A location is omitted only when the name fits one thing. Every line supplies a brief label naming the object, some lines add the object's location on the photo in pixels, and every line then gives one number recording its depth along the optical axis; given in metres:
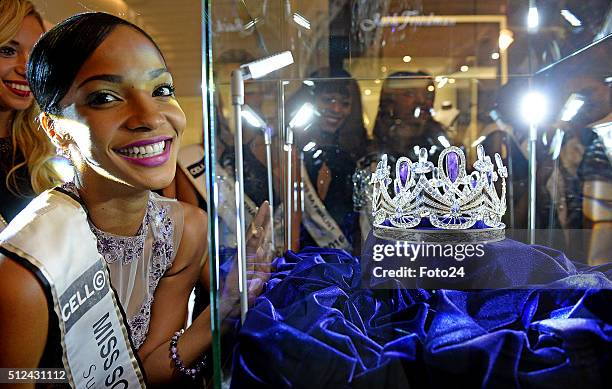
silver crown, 0.88
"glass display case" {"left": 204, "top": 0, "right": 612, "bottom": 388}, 0.82
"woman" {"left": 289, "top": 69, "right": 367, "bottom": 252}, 1.03
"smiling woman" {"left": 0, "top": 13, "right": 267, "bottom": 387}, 0.75
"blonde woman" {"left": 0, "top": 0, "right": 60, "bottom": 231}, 0.86
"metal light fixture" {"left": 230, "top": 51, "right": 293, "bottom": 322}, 0.69
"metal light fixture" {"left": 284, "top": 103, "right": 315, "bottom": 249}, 1.08
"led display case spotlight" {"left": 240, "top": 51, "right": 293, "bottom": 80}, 0.74
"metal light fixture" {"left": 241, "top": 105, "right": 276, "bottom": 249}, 0.97
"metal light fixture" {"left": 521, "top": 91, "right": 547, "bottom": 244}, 1.02
